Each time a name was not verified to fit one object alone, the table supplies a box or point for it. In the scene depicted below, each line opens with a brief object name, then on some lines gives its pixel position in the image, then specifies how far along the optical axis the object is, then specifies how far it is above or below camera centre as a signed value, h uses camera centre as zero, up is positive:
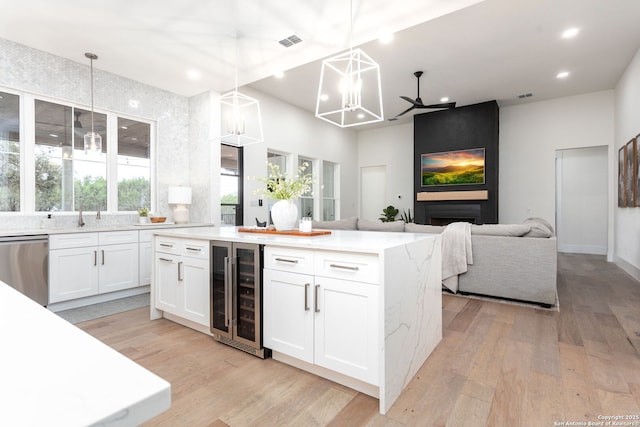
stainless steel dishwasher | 3.13 -0.53
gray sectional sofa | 3.38 -0.57
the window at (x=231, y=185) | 5.58 +0.45
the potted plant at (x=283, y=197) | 2.74 +0.12
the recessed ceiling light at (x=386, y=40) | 4.12 +2.22
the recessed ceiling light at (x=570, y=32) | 4.03 +2.25
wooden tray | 2.53 -0.17
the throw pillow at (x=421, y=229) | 3.92 -0.22
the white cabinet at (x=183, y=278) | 2.65 -0.58
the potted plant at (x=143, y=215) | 4.53 -0.05
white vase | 2.75 -0.04
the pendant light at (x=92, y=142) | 3.69 +0.79
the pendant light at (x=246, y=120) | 5.31 +1.60
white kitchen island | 1.77 -0.58
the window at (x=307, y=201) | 7.26 +0.22
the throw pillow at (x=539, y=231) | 3.49 -0.22
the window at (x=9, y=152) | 3.61 +0.67
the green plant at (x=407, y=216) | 8.23 -0.14
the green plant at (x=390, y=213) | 8.33 -0.06
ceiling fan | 5.33 +1.77
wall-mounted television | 6.75 +0.93
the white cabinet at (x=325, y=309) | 1.80 -0.60
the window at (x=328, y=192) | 8.00 +0.48
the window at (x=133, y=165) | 4.64 +0.69
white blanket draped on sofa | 3.77 -0.49
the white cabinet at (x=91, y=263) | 3.46 -0.60
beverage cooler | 2.29 -0.63
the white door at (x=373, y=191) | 8.88 +0.54
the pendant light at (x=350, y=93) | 2.45 +2.24
